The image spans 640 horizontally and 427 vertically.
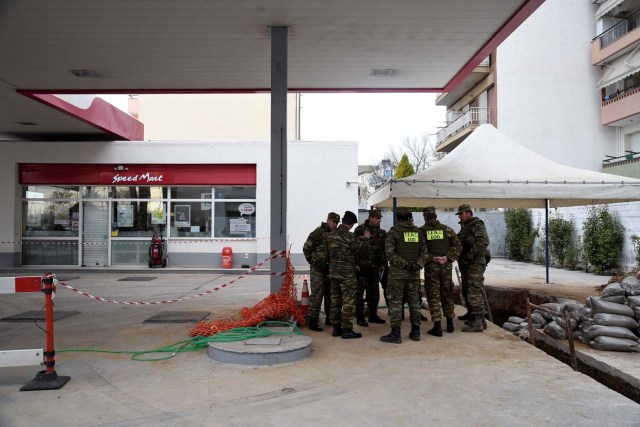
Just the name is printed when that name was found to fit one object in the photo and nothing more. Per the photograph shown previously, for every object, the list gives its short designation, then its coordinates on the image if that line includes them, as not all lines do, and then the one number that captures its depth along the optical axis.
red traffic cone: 7.40
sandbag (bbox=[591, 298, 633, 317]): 6.21
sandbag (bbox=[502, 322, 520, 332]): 7.91
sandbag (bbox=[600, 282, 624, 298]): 6.61
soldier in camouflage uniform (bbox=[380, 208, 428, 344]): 6.27
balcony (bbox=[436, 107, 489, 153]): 27.61
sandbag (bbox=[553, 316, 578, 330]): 6.50
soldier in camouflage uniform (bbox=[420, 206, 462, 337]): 6.72
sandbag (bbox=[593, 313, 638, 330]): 6.09
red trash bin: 15.74
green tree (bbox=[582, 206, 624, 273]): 13.50
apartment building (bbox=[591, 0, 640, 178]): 22.38
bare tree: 47.06
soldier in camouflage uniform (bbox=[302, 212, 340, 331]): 6.79
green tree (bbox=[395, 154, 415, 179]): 32.06
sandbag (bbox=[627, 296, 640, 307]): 6.31
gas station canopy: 6.91
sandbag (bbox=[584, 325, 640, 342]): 5.93
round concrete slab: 5.35
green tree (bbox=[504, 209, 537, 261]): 19.33
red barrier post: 4.68
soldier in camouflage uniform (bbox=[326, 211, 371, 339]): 6.42
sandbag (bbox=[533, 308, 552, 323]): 7.31
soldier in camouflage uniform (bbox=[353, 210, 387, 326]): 7.33
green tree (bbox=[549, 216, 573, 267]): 16.12
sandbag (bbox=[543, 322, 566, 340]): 6.61
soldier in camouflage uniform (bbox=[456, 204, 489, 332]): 7.03
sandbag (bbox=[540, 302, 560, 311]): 7.23
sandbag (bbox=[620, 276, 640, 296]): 6.66
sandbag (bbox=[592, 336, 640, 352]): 5.84
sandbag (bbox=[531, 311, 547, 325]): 7.34
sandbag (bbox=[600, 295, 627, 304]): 6.48
